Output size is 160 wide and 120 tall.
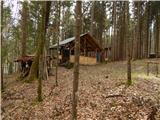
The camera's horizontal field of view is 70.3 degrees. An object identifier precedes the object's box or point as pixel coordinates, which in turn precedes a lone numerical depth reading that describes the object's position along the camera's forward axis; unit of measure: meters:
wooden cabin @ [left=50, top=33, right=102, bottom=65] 14.05
